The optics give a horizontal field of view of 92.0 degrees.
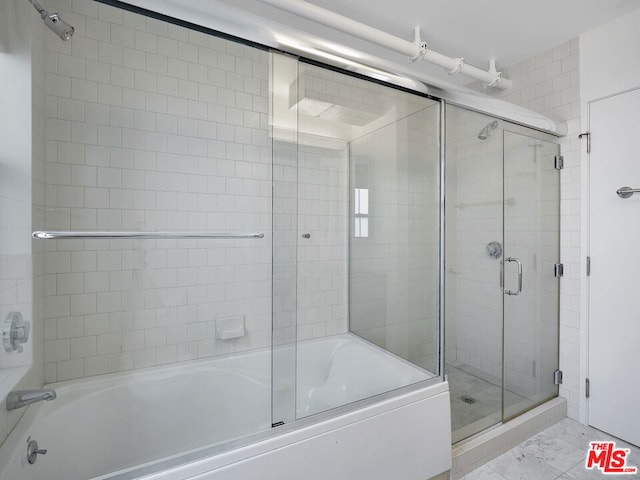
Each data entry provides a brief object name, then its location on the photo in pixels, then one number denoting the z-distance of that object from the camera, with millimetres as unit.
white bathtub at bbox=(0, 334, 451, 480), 1146
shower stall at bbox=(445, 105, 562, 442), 1945
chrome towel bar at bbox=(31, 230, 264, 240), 1229
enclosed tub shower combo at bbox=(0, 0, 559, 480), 1294
